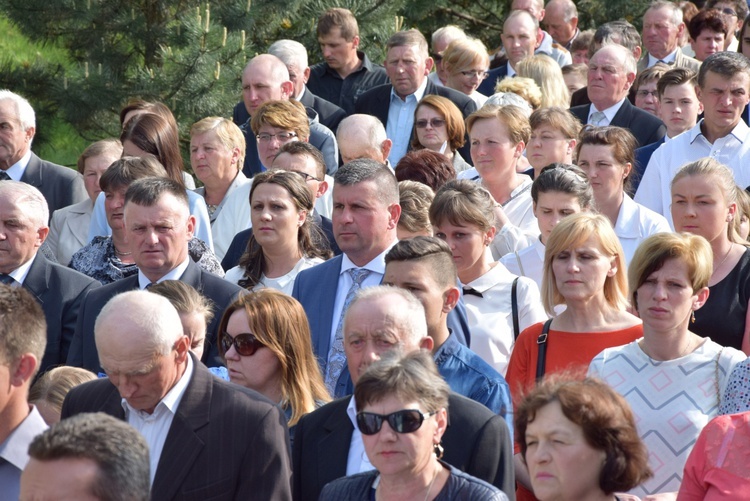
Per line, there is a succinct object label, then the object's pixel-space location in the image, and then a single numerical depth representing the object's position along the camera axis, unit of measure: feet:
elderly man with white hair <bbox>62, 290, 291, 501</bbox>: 28.63
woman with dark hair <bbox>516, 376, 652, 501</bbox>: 26.07
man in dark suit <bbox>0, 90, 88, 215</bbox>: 55.98
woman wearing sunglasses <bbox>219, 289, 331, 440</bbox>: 32.94
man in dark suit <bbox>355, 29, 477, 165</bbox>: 68.08
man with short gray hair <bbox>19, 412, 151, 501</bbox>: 20.36
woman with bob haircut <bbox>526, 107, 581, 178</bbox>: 53.88
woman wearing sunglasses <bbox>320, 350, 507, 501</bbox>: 26.37
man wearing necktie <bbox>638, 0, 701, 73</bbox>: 78.18
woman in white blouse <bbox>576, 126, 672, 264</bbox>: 46.70
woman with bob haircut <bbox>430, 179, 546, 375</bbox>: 38.68
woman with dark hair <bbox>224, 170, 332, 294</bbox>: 43.75
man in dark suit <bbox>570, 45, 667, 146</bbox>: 63.62
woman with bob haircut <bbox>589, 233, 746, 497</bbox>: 31.91
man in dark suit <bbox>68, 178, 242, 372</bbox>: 39.32
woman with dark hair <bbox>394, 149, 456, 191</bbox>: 50.65
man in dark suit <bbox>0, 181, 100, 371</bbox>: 41.70
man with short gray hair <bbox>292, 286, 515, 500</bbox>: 29.22
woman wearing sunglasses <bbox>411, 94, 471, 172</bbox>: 58.49
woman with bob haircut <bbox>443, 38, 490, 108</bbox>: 69.92
